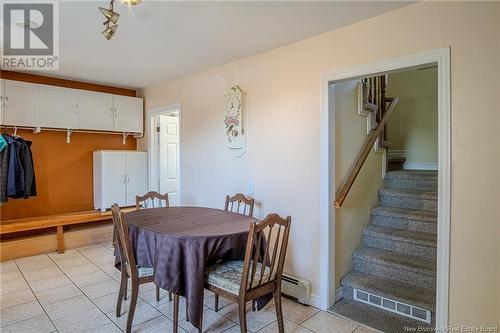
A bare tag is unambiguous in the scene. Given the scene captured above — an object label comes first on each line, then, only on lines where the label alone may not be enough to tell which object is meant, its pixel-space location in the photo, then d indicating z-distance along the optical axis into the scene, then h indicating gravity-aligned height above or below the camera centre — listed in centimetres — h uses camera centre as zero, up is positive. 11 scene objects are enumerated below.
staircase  249 -92
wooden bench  377 -78
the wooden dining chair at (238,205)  298 -48
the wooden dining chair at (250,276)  191 -78
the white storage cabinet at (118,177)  449 -22
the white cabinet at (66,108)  383 +76
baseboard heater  275 -116
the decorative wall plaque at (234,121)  336 +46
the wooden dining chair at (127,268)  222 -82
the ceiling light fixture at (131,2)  188 +100
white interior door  499 +9
